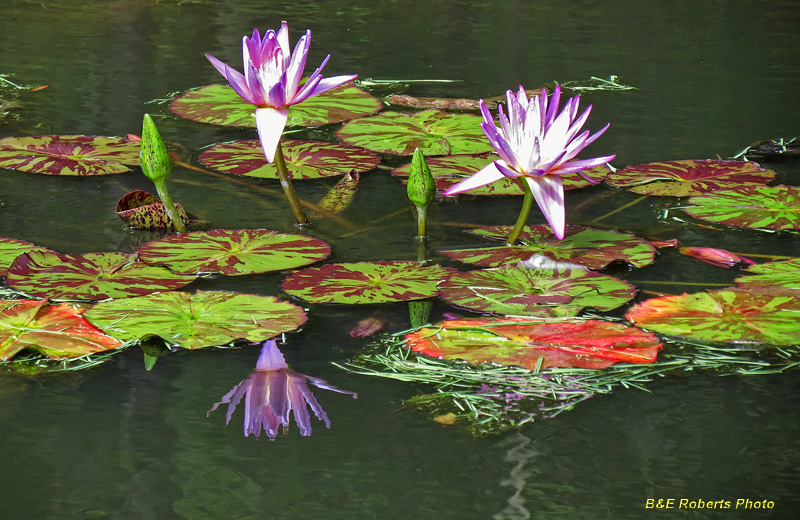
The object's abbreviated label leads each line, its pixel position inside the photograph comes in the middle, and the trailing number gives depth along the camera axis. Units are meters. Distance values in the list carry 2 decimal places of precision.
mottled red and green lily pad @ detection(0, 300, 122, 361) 5.75
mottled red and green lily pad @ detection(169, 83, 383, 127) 6.47
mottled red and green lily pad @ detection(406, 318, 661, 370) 5.75
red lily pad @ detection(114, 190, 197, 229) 6.05
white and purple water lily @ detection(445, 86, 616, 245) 5.90
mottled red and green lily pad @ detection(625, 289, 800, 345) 5.79
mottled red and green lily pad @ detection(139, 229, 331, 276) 5.93
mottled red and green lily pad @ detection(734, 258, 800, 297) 5.89
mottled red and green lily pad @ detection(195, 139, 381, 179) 6.24
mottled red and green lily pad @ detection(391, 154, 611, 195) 6.21
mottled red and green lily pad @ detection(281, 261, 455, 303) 5.87
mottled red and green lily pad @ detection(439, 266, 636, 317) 5.84
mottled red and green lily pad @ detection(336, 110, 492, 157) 6.33
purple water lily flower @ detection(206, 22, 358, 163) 5.92
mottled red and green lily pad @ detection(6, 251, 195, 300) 5.87
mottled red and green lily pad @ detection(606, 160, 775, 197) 6.21
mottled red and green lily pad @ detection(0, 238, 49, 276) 5.93
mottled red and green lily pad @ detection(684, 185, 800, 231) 6.09
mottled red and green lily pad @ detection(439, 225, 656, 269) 5.95
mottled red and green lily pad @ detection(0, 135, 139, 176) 6.23
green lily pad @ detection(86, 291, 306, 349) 5.78
